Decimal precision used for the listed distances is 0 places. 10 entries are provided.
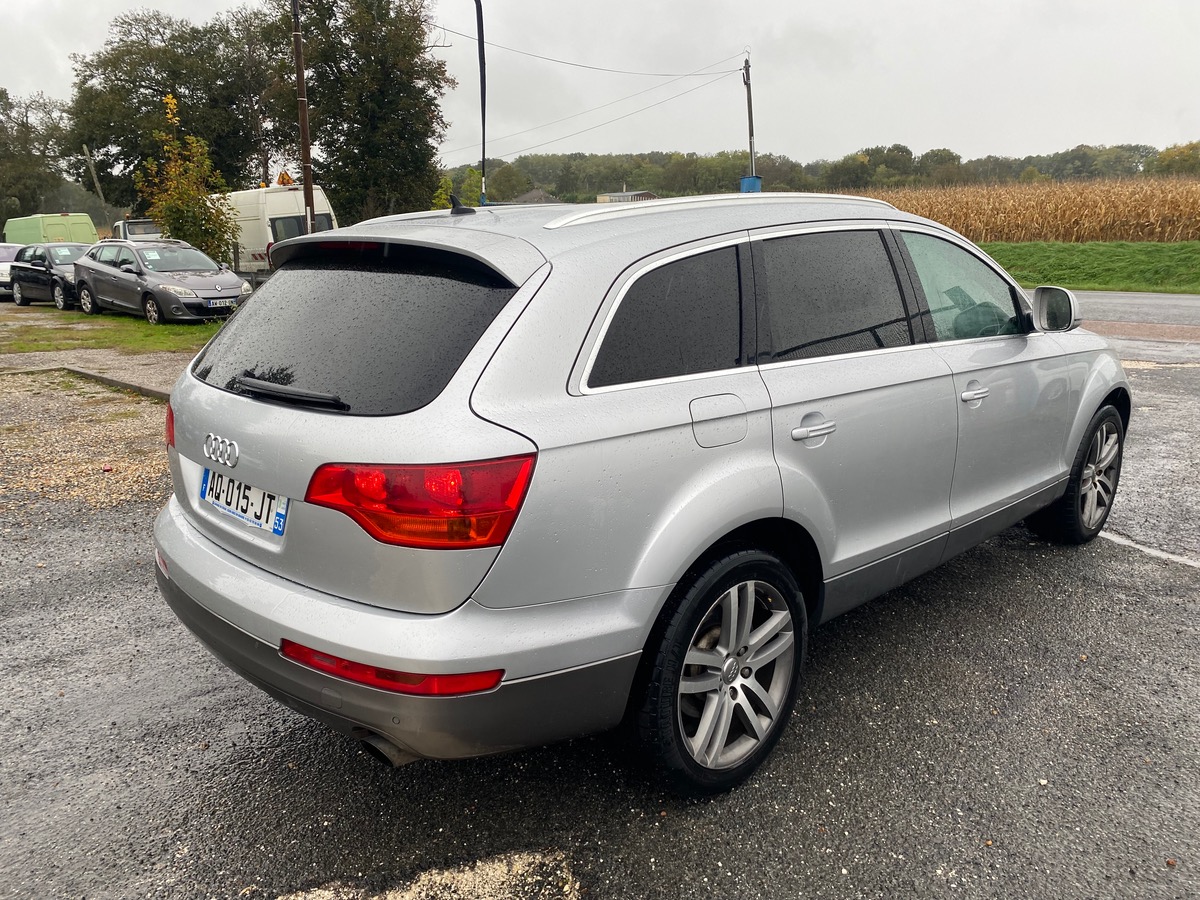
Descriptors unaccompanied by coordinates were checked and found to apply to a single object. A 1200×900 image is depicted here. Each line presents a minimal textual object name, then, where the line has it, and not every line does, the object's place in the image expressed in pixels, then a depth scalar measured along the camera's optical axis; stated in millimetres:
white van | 27484
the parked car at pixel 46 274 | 21469
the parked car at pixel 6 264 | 26094
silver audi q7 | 2227
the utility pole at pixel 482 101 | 12359
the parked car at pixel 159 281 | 16875
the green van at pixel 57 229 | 31344
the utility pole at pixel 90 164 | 50762
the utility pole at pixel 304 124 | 18516
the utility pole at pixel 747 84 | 36844
